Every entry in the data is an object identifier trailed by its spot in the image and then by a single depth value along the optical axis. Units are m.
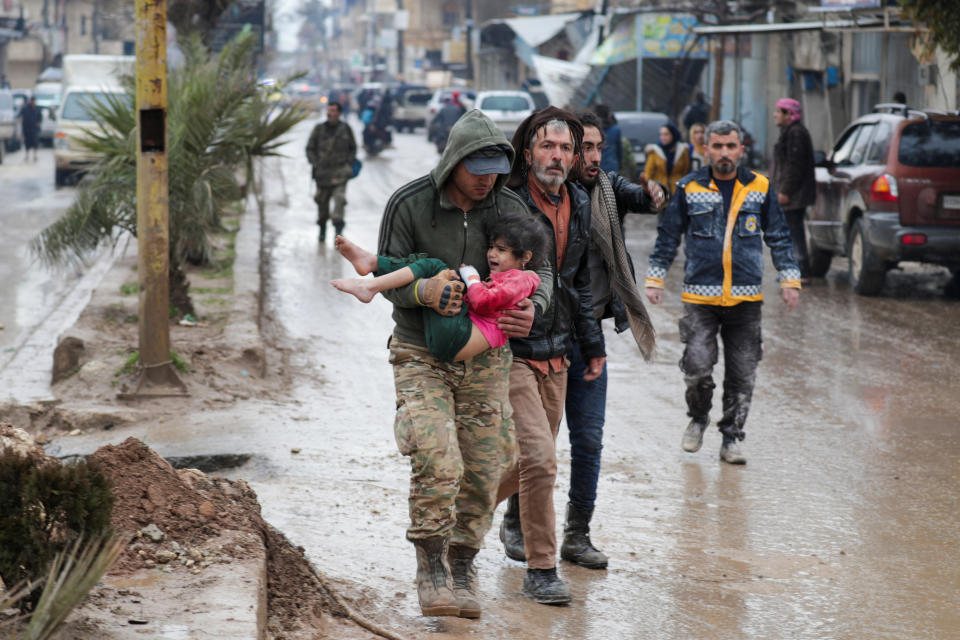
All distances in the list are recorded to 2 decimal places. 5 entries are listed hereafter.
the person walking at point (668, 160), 15.79
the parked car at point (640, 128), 27.70
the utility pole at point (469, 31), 67.66
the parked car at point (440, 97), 45.48
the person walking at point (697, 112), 29.31
